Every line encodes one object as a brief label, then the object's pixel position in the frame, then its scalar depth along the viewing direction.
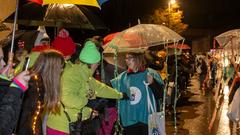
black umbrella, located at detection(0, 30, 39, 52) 5.93
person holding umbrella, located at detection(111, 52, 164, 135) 6.25
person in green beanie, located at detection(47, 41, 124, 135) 4.78
